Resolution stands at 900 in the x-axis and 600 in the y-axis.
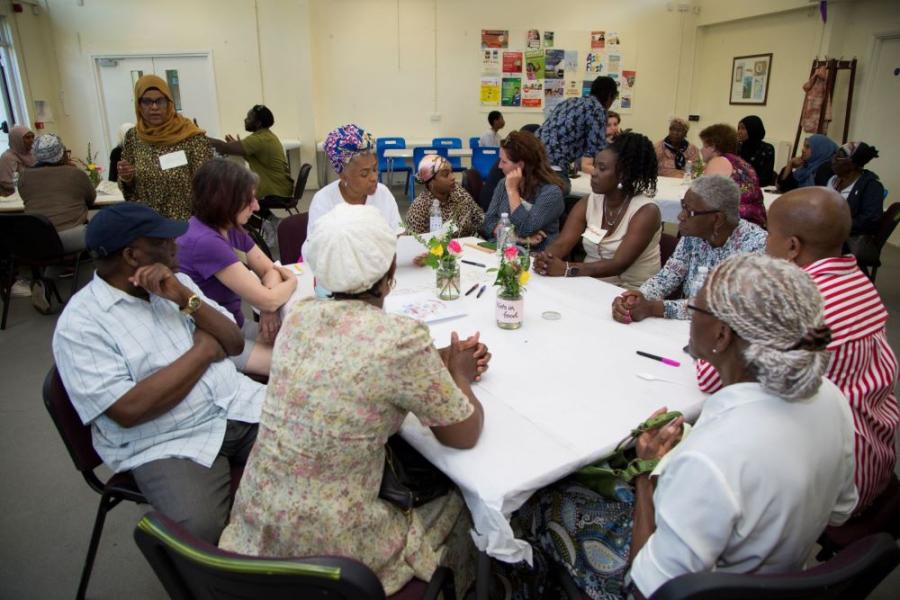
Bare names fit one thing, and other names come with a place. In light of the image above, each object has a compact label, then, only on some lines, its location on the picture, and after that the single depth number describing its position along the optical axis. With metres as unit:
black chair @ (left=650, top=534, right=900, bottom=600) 0.92
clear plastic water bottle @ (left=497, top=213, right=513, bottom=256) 3.02
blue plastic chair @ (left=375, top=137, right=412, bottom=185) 8.78
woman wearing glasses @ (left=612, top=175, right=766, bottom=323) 2.21
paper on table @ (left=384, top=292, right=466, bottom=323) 2.21
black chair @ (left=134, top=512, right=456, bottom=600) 0.95
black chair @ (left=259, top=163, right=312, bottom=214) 6.14
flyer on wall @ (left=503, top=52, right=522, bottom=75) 9.88
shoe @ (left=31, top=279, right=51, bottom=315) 4.57
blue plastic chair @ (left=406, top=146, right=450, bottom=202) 8.52
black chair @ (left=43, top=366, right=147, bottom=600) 1.58
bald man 1.51
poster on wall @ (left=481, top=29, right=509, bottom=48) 9.74
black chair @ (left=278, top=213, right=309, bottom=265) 3.34
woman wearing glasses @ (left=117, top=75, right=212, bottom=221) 3.51
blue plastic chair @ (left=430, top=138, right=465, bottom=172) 9.38
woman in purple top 2.26
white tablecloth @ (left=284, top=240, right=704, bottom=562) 1.31
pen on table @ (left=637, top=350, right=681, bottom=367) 1.83
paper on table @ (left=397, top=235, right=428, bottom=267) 2.89
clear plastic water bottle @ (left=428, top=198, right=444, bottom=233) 3.33
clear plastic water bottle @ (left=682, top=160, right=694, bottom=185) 5.59
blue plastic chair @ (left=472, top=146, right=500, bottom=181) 8.09
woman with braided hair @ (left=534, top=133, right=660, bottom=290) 2.86
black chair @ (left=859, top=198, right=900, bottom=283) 4.25
